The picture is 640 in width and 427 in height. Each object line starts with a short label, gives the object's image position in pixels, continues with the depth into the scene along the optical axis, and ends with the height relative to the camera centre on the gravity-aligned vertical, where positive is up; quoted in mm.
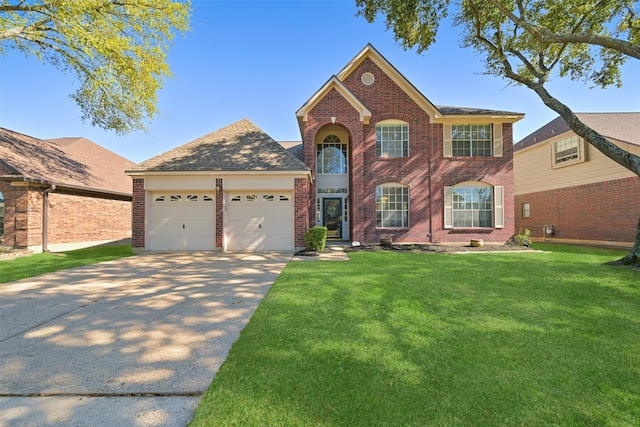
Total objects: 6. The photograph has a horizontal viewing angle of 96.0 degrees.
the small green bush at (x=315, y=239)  11289 -886
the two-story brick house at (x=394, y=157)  13438 +2880
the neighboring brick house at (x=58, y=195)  11828 +1055
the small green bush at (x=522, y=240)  12984 -1130
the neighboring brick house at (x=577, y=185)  13625 +1639
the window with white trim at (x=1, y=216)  11961 +87
